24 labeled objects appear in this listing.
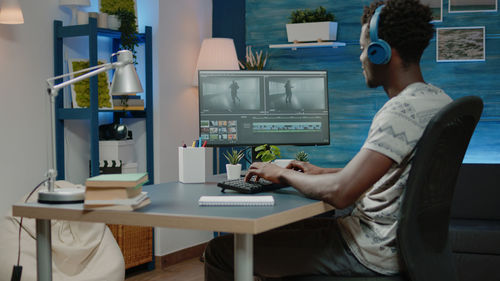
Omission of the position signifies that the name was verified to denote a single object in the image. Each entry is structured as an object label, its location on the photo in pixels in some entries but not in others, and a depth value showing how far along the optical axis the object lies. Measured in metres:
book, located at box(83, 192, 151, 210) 1.71
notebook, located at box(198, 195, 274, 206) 1.79
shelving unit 3.70
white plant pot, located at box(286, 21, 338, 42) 4.38
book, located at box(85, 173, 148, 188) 1.69
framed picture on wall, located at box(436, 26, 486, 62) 4.30
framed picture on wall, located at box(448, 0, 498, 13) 4.28
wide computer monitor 2.80
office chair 1.61
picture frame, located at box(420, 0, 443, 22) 4.36
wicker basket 3.96
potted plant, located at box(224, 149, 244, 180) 2.60
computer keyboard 2.08
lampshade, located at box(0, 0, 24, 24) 3.24
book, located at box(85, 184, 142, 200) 1.72
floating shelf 4.41
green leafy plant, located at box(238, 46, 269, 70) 4.69
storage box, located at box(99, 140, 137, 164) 4.02
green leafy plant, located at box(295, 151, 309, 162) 2.70
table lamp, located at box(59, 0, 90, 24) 3.79
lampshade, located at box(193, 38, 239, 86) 4.53
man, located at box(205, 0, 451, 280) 1.69
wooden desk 1.58
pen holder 2.49
